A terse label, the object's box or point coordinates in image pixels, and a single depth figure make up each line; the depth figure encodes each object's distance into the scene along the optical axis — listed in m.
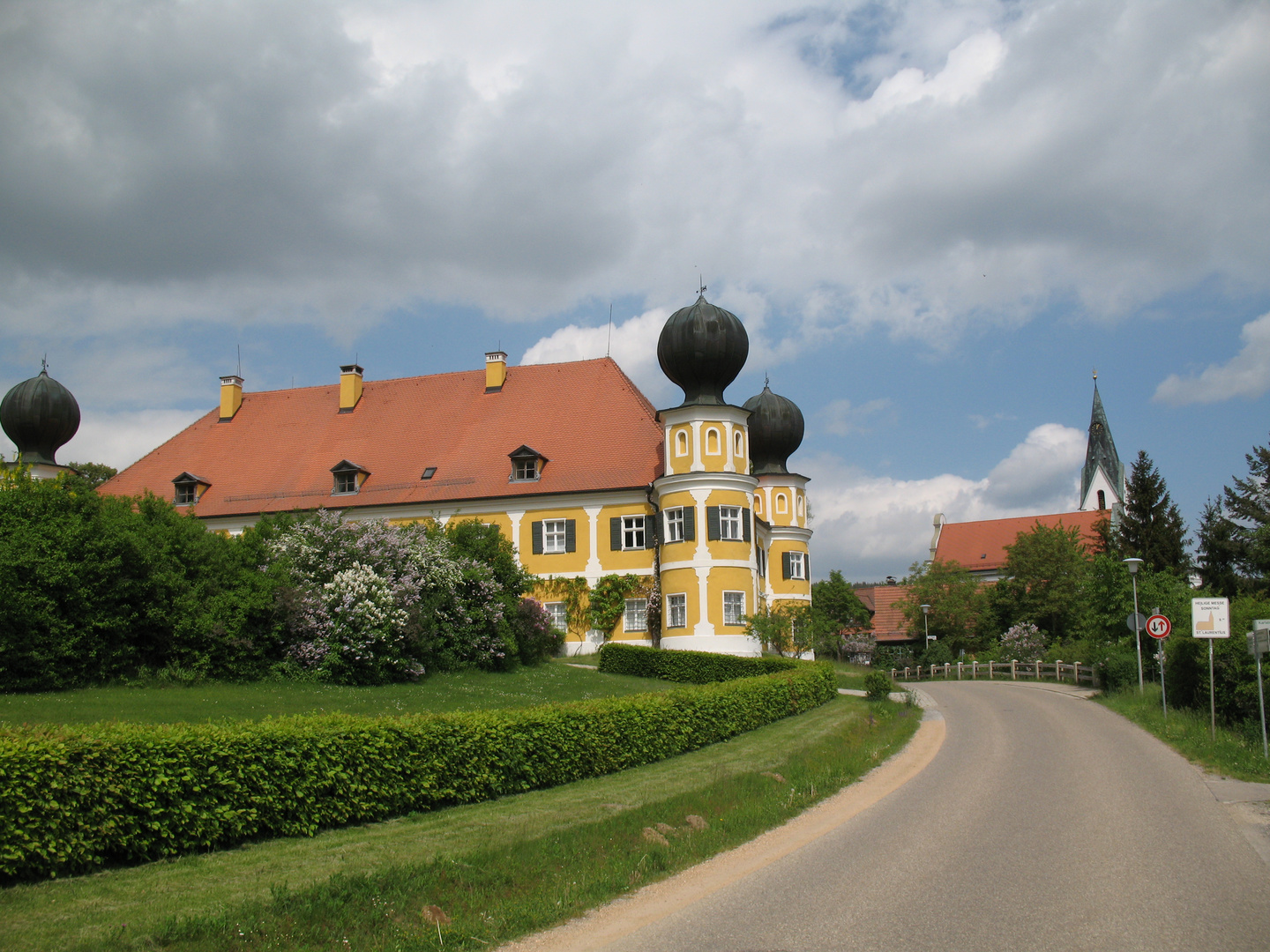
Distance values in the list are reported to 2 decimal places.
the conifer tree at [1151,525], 51.62
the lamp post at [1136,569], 28.54
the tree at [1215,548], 52.34
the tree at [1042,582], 62.62
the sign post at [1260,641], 17.36
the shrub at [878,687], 30.83
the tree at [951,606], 63.91
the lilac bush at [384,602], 24.95
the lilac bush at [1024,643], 54.78
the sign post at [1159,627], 24.44
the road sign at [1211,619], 19.88
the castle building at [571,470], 38.62
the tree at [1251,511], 51.00
